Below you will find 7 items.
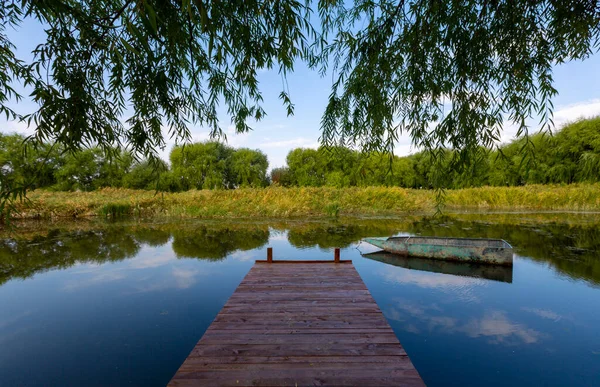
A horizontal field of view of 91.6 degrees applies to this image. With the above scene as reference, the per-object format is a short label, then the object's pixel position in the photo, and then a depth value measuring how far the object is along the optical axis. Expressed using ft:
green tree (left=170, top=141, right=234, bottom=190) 127.34
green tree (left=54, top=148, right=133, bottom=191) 119.14
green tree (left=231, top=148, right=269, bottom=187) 138.31
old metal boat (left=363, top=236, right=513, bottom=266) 27.66
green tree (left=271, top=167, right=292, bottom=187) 151.43
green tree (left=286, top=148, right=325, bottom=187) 142.10
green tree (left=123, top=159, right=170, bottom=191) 132.26
